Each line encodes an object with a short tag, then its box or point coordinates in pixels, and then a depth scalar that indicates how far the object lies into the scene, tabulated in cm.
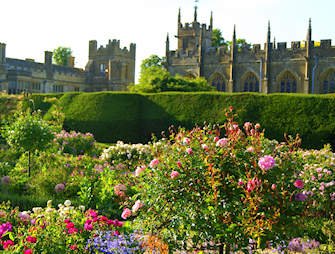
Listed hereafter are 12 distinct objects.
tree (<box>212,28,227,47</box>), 5325
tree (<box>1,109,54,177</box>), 1059
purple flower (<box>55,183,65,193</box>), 895
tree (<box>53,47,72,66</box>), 6306
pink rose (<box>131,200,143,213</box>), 498
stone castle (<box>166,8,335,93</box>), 3659
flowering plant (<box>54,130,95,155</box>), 1464
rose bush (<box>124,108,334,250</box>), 444
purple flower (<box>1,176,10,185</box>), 948
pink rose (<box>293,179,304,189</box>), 451
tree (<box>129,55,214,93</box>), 3162
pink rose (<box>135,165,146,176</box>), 543
